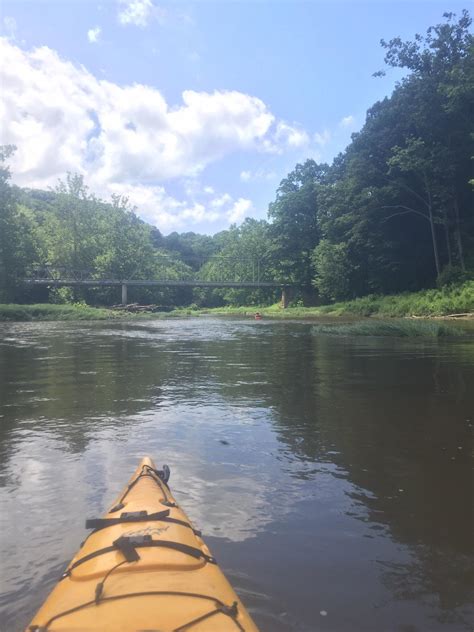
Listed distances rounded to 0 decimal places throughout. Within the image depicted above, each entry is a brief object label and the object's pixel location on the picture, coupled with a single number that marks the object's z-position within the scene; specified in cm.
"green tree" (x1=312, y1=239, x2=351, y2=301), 4952
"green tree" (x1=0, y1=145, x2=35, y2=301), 4484
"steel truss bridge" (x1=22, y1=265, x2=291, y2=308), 6431
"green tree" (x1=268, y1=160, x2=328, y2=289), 6688
